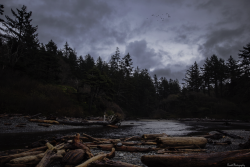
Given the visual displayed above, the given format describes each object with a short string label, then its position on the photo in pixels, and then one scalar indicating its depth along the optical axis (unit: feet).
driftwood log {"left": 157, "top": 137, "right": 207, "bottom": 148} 22.49
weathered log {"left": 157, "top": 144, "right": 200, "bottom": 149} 21.19
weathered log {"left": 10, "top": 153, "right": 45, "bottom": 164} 13.21
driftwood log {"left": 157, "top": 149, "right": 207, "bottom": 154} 18.61
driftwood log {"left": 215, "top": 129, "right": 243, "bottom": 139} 33.01
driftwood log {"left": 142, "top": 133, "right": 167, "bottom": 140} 29.30
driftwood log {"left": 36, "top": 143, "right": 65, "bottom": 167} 13.62
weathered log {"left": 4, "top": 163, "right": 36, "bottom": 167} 12.96
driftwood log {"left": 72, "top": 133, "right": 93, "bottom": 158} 16.04
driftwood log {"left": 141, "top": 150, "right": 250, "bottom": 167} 11.85
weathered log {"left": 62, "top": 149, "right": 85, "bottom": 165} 14.15
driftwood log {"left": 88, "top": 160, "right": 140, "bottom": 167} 11.77
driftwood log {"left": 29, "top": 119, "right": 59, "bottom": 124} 51.73
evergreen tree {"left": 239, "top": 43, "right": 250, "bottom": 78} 124.20
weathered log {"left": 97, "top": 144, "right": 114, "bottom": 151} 21.22
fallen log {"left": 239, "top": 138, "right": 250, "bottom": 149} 21.62
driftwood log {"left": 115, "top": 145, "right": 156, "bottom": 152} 20.80
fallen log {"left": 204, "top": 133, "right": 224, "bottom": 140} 32.10
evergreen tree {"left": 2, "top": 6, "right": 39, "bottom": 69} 91.73
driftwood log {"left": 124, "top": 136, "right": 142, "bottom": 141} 29.97
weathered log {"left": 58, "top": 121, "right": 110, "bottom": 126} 57.47
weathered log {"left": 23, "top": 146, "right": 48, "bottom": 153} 17.28
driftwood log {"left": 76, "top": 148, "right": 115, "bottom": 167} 12.29
